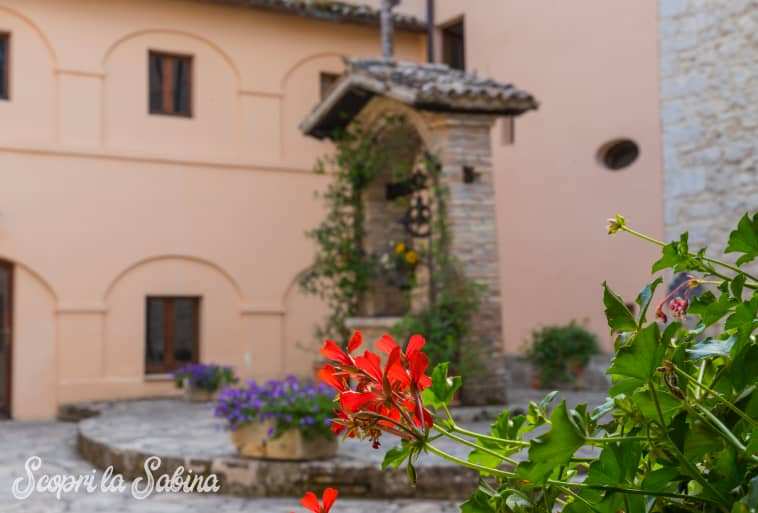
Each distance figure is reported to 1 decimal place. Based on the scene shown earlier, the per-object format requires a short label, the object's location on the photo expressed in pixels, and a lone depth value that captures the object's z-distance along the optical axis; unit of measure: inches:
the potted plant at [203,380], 441.4
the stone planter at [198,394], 443.2
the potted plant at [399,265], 356.5
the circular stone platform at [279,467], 235.5
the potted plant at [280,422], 243.6
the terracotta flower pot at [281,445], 243.9
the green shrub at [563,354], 437.7
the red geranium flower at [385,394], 37.1
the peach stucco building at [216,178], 453.7
